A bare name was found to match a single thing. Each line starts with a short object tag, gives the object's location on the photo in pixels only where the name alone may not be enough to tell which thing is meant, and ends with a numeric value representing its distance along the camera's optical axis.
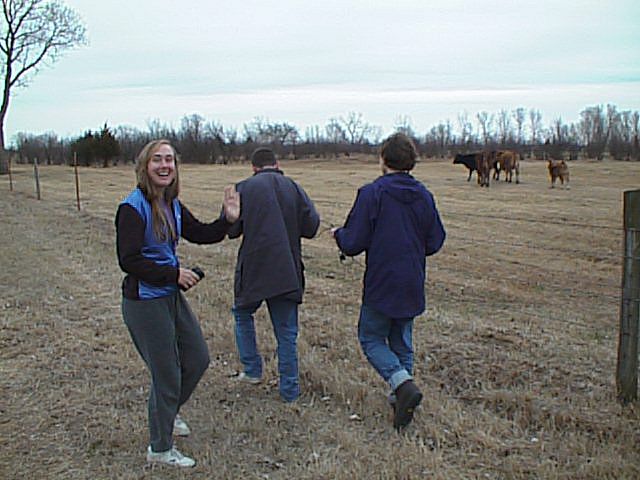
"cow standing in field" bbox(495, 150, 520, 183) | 34.62
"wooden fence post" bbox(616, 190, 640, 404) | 4.77
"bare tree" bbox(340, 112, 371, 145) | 87.22
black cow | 35.22
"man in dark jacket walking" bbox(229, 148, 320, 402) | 5.07
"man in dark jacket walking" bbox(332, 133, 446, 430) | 4.59
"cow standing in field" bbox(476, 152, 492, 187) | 32.75
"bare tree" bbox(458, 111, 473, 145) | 85.81
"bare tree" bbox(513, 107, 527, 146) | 92.06
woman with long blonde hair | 3.86
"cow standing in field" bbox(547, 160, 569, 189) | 31.83
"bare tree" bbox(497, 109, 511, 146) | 90.66
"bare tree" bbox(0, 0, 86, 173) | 49.62
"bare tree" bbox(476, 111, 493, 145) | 89.69
